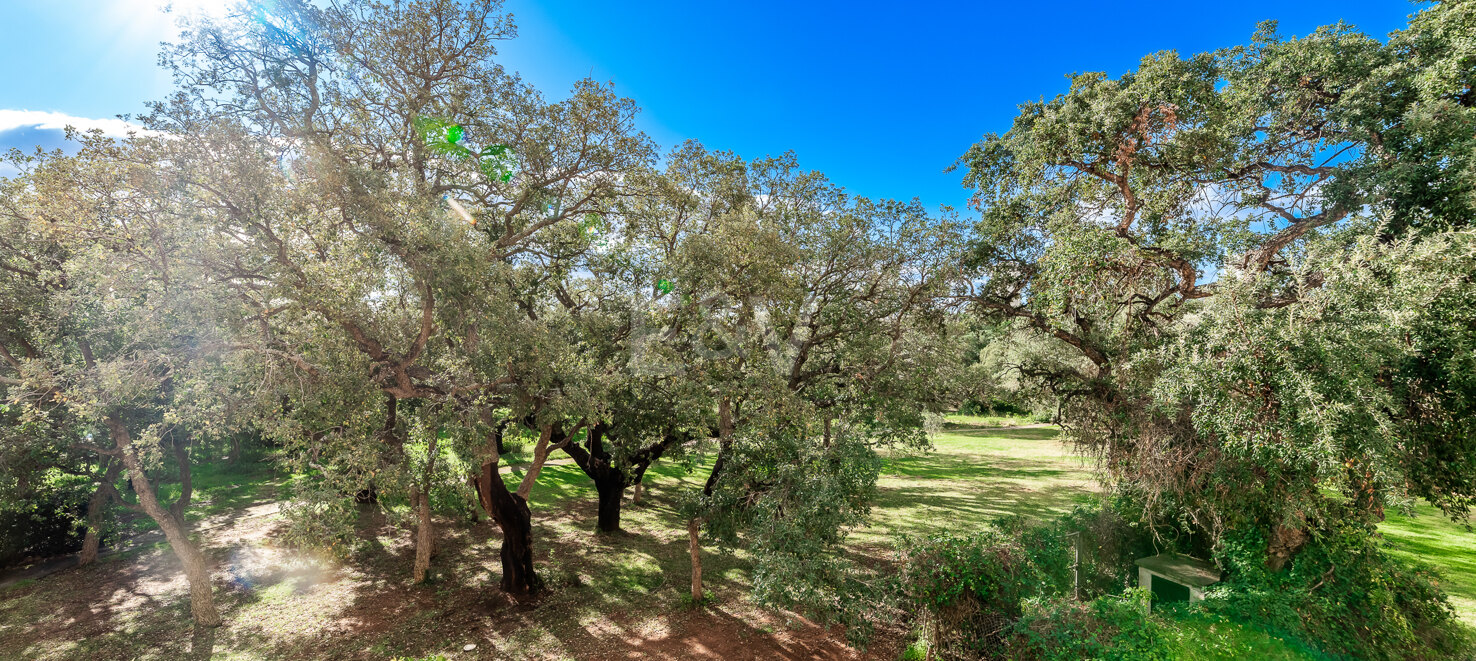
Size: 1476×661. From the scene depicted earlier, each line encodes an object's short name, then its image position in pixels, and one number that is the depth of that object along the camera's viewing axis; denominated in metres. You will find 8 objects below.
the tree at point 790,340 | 9.12
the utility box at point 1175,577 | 9.17
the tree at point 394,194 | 7.77
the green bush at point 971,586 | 8.00
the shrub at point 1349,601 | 7.84
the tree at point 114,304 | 7.20
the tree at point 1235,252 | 7.01
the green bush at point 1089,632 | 6.80
